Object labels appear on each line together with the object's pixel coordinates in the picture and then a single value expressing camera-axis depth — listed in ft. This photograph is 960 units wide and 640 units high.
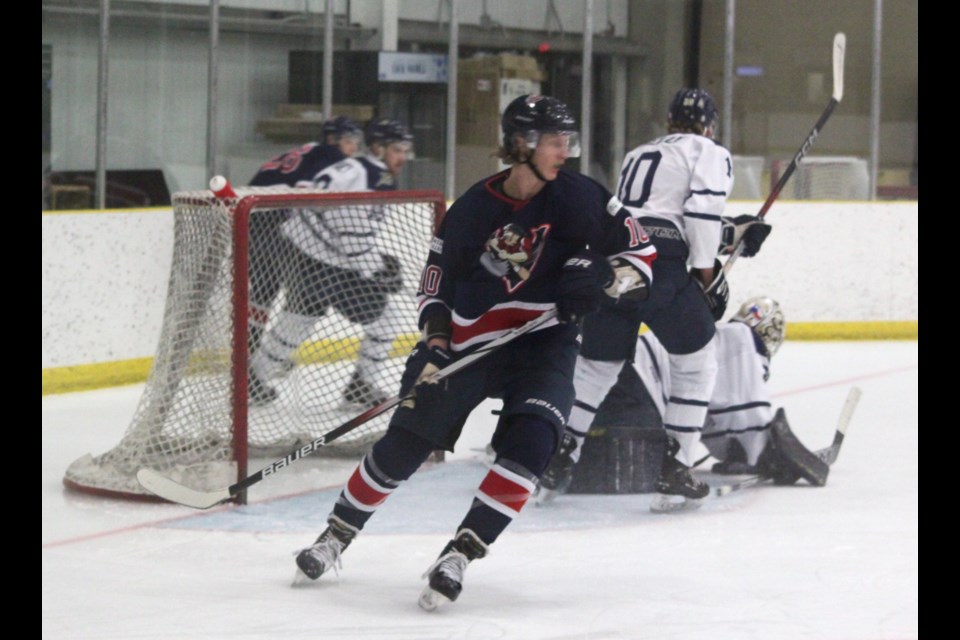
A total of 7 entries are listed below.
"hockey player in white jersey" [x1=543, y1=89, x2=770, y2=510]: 26.20
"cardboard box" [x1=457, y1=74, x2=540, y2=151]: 49.01
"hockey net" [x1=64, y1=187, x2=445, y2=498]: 26.30
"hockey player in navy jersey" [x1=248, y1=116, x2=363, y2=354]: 31.24
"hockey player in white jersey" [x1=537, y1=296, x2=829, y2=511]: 28.55
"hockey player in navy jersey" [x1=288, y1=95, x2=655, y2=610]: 19.65
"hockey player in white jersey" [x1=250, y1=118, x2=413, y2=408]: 31.73
